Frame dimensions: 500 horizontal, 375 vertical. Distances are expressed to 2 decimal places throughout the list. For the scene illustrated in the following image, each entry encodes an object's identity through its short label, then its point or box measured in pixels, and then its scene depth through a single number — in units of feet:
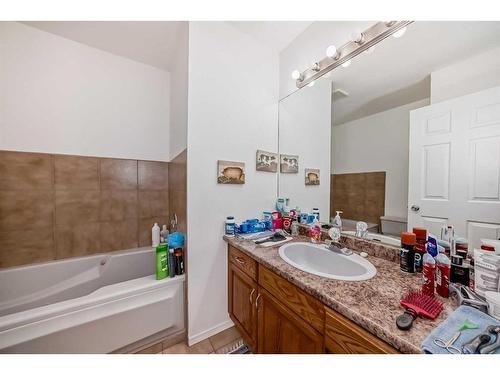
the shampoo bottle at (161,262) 4.29
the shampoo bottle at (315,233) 4.13
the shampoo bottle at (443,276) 2.06
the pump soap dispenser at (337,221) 4.07
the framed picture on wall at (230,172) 4.63
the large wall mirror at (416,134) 2.38
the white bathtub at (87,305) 3.16
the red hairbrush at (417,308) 1.62
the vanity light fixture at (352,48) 3.08
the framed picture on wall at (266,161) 5.25
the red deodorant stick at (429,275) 2.10
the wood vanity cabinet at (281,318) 1.88
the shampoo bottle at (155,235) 5.99
